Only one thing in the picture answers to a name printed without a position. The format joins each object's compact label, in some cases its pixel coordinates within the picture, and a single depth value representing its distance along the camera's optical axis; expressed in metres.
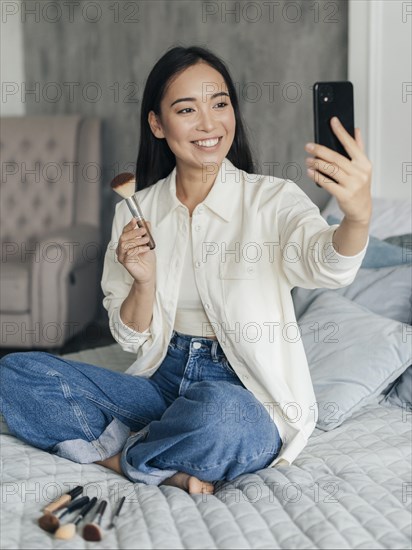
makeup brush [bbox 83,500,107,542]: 1.43
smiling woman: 1.71
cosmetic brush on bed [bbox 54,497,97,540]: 1.44
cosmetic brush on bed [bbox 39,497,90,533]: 1.47
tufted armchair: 3.37
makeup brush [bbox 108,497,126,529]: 1.49
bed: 1.43
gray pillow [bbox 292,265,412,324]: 2.20
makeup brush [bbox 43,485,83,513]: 1.54
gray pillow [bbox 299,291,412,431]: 2.00
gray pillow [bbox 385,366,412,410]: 2.08
